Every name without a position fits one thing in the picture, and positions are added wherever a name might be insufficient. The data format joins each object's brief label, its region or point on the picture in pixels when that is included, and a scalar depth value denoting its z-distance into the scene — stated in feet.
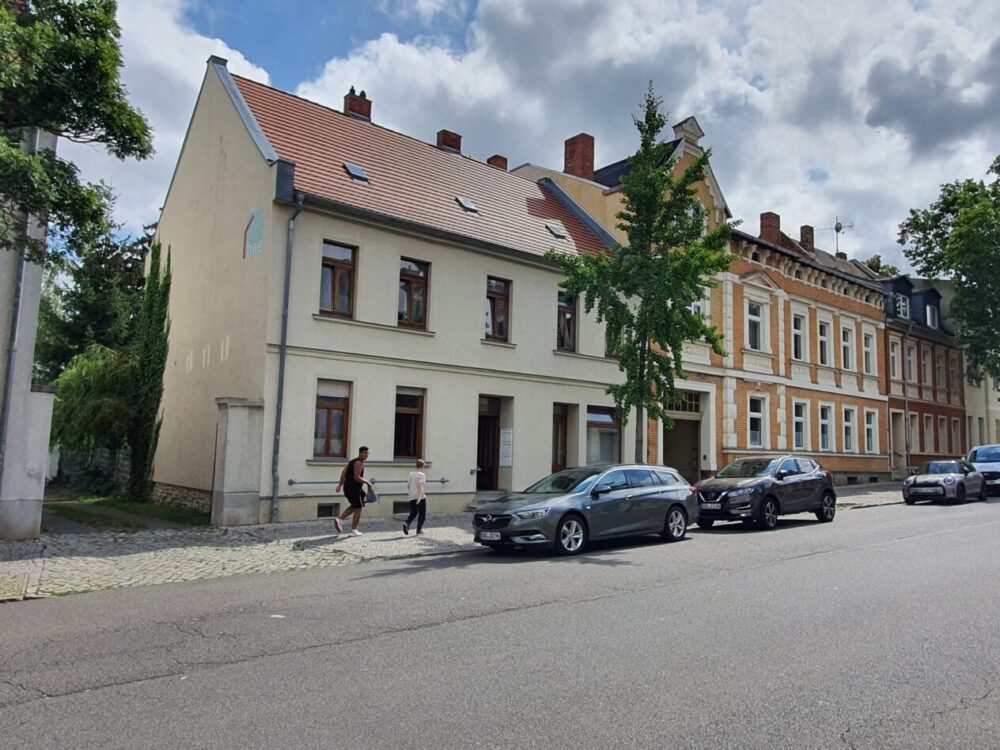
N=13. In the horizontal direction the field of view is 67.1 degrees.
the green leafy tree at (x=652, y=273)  55.26
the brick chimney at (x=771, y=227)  107.96
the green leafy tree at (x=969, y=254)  111.45
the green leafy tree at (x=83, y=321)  86.79
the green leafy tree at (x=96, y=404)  64.85
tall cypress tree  66.39
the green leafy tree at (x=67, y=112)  27.35
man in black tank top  45.37
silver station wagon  38.55
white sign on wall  63.98
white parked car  86.53
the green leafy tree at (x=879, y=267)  165.60
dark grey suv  51.21
